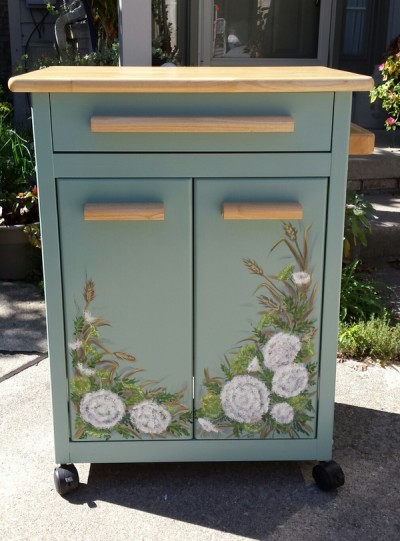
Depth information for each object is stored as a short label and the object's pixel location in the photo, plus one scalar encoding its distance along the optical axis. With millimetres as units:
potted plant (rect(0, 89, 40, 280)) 4320
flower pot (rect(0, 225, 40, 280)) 4312
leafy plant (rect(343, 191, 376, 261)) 3912
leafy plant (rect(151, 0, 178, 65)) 6109
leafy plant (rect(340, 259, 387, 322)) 3748
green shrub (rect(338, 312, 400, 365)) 3404
